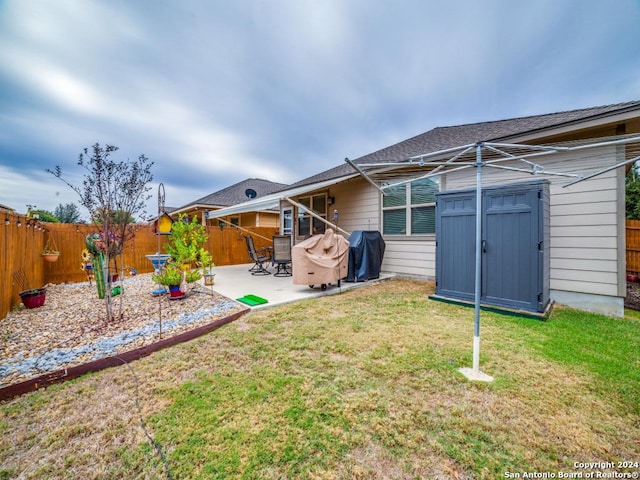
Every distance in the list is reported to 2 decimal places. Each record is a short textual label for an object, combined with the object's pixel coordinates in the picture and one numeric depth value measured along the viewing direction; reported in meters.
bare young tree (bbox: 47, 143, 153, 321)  3.47
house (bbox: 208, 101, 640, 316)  3.84
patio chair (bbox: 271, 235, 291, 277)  7.58
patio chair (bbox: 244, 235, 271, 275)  7.94
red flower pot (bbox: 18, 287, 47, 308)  4.39
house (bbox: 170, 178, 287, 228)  14.08
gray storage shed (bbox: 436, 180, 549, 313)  3.73
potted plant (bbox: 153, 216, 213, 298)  4.90
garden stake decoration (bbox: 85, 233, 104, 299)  4.92
